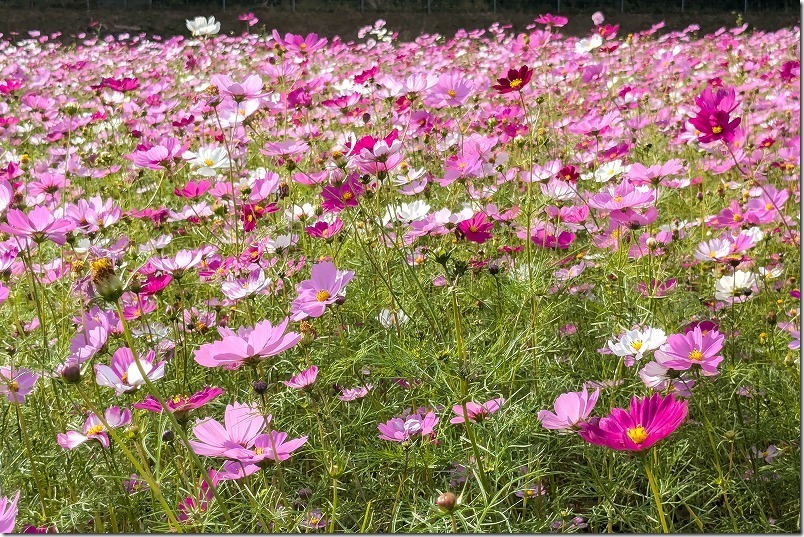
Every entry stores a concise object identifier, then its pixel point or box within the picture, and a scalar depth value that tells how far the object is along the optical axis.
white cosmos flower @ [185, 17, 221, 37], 1.89
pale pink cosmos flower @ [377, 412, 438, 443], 0.78
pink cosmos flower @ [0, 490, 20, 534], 0.53
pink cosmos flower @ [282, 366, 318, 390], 0.77
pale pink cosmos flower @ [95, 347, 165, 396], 0.71
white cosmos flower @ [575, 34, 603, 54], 1.58
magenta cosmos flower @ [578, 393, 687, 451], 0.50
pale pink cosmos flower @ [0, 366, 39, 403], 0.80
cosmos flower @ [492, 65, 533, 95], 1.00
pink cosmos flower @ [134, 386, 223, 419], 0.63
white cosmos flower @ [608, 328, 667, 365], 0.76
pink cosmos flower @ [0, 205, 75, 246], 0.81
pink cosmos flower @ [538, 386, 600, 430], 0.62
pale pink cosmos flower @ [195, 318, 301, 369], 0.61
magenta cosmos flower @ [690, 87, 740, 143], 0.82
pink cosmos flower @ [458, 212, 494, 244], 1.04
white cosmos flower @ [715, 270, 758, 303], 1.06
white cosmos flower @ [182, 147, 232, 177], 1.13
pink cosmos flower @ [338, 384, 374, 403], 0.94
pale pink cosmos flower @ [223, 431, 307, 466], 0.61
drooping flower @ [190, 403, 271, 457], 0.63
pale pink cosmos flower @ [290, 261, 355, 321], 0.81
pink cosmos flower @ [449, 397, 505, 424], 0.78
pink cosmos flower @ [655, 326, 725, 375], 0.67
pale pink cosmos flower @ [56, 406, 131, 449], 0.74
